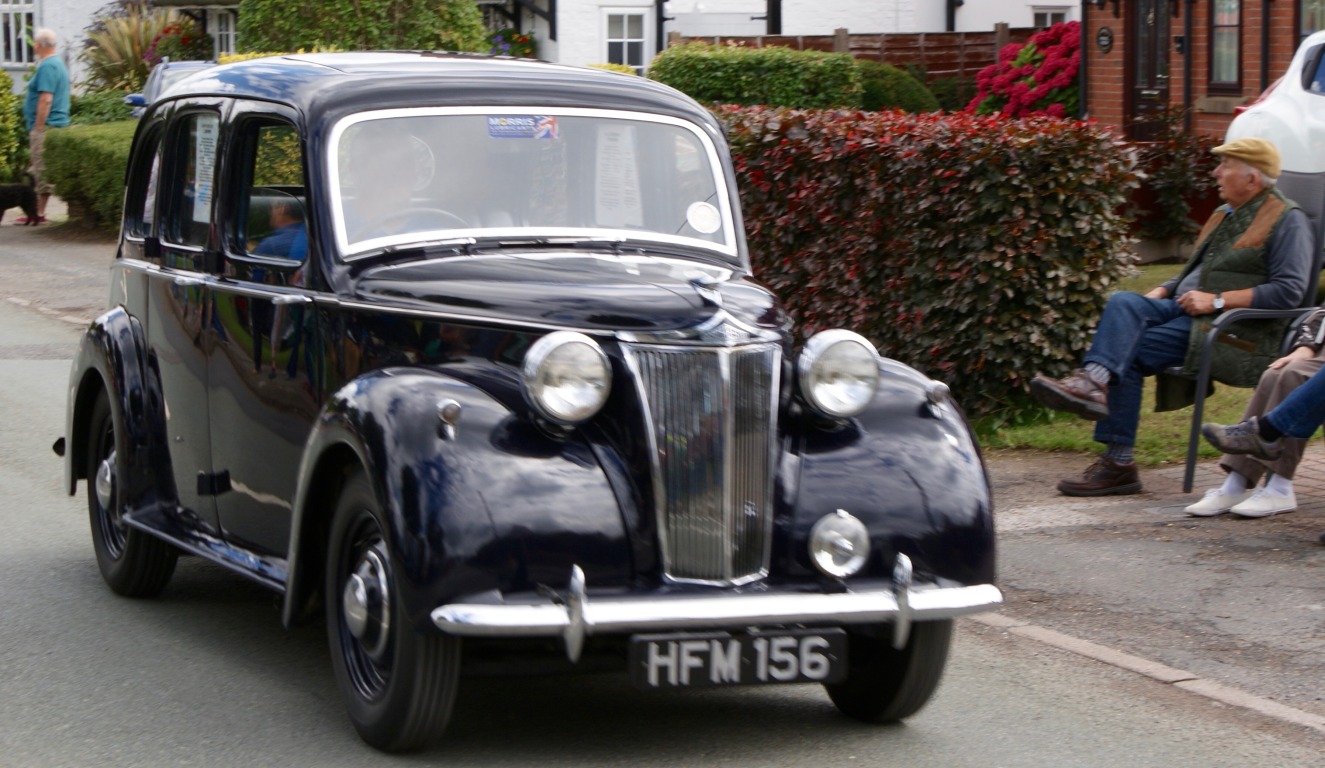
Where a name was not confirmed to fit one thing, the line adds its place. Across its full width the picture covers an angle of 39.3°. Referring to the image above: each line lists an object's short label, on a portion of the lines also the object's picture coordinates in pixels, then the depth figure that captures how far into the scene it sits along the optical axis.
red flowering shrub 23.03
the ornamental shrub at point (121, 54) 30.80
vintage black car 4.72
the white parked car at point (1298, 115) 11.31
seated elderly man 8.12
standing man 22.69
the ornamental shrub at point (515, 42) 32.94
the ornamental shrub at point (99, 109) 26.92
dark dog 22.69
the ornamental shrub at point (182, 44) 32.25
